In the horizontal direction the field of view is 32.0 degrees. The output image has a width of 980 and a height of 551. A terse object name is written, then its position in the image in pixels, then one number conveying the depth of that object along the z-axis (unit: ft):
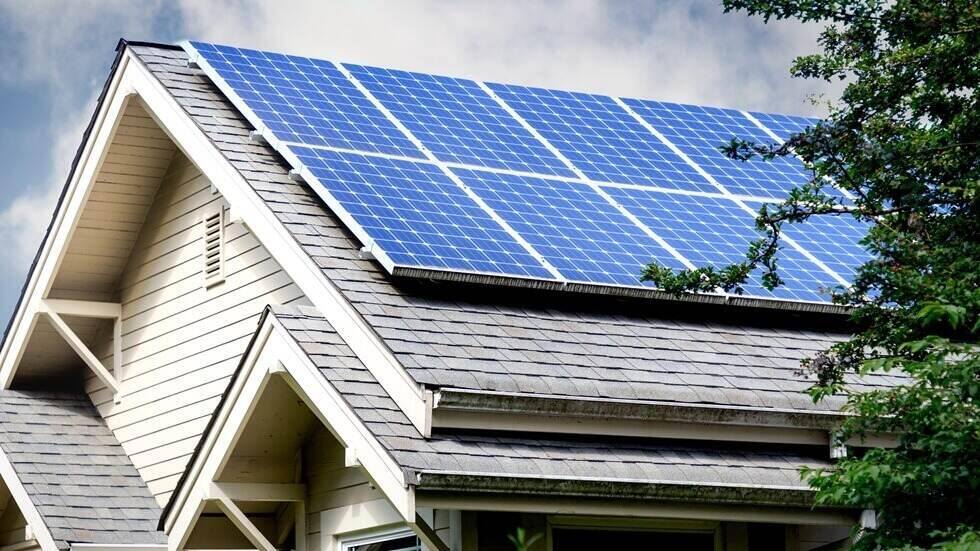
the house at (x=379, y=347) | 41.14
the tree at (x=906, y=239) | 33.01
